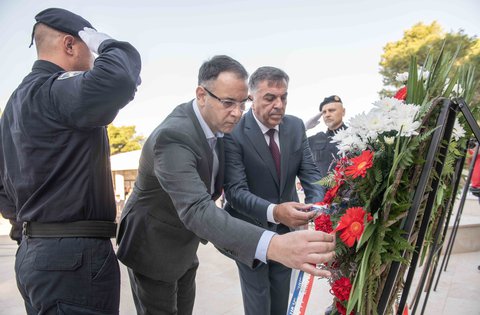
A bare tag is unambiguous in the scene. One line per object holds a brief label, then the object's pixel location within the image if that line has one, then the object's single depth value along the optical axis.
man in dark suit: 2.43
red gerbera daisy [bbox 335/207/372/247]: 1.08
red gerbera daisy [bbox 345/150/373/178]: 1.12
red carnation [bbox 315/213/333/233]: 1.33
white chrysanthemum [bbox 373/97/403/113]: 1.21
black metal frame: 1.07
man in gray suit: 1.35
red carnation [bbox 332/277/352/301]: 1.15
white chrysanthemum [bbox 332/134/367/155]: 1.25
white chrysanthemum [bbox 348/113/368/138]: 1.21
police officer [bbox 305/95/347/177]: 4.62
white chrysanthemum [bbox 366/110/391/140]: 1.17
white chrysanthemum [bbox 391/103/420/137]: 1.11
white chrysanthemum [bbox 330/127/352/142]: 1.31
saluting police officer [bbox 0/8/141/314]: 1.56
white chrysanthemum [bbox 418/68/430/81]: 1.31
